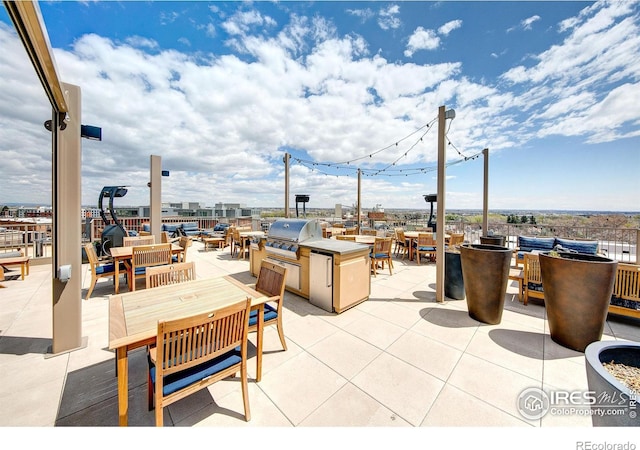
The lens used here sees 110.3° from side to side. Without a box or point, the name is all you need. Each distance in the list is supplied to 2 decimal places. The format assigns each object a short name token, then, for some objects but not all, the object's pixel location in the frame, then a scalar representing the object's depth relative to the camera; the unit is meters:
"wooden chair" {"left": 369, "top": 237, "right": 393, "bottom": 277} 5.20
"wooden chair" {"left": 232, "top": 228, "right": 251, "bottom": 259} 6.86
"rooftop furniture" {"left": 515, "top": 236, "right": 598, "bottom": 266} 4.93
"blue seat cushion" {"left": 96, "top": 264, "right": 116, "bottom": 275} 3.88
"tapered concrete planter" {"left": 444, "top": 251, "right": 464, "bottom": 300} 3.80
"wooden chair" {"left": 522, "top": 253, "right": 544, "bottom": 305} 3.61
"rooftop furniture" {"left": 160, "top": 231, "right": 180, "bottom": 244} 5.61
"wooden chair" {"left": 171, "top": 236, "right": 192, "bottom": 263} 4.64
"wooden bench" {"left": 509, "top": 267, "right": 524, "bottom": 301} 3.75
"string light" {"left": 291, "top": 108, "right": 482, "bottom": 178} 7.93
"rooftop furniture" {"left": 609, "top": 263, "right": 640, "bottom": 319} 2.91
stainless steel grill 3.79
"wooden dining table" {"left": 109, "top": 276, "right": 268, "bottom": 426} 1.31
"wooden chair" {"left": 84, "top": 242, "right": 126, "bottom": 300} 3.63
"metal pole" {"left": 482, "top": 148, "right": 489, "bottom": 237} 6.43
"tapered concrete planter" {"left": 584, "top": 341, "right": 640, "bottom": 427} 0.93
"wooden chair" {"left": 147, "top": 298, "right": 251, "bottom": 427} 1.24
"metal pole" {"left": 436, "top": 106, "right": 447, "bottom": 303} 3.70
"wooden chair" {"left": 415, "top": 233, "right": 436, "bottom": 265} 6.16
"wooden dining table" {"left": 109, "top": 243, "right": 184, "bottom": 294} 3.80
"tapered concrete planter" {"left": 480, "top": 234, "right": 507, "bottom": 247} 5.28
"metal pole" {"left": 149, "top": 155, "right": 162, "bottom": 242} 5.75
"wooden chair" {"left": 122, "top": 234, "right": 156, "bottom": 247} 4.82
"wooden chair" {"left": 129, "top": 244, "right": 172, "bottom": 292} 3.71
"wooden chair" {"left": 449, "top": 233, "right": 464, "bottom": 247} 6.35
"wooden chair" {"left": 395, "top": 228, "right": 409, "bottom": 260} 6.71
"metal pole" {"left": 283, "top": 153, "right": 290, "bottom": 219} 7.52
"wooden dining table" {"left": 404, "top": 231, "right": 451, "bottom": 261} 6.57
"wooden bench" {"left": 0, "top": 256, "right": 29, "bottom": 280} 4.44
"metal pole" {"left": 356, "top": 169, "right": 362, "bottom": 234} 9.40
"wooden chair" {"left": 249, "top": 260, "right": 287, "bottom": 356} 2.22
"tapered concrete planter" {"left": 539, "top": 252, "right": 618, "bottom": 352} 2.28
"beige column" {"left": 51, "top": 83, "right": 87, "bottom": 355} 2.30
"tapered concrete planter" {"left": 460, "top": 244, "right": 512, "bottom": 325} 2.88
